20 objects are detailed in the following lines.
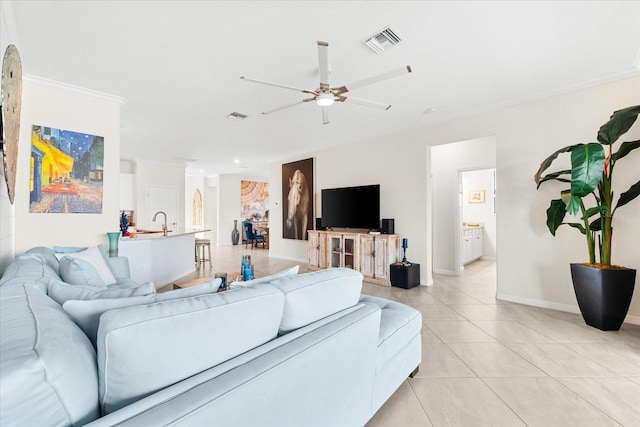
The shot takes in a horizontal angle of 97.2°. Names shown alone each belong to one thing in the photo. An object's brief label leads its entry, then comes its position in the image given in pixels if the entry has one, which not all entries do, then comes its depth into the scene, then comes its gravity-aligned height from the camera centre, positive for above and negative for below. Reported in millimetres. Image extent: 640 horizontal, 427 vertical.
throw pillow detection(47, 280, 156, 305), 1238 -346
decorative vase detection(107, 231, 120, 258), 3424 -341
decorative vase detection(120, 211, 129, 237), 4500 -145
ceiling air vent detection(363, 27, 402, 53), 2305 +1497
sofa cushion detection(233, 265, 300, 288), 1446 -343
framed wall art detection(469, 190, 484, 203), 7270 +505
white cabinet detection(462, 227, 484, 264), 6141 -655
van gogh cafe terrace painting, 3104 +521
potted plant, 2623 -62
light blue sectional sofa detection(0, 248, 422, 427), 669 -443
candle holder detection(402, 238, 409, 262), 4609 -500
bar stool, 6543 -895
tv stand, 4742 -666
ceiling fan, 2176 +1200
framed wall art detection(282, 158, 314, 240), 6641 +410
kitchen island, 4160 -676
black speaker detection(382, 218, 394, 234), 4895 -183
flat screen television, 5141 +167
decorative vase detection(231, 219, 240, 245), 10555 -720
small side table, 4410 -941
